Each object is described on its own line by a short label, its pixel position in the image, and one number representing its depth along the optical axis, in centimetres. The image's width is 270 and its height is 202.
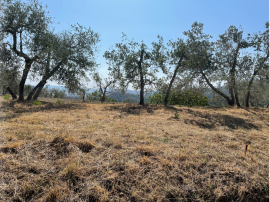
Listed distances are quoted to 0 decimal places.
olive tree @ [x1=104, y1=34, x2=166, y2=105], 1712
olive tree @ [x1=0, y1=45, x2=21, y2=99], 1201
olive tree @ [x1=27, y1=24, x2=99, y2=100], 1405
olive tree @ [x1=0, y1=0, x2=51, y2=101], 1290
